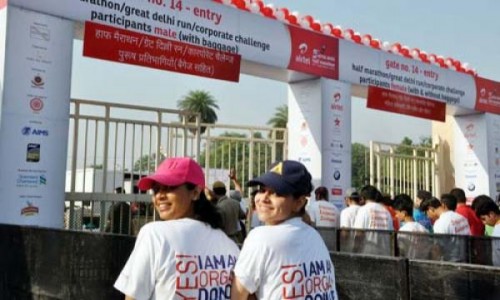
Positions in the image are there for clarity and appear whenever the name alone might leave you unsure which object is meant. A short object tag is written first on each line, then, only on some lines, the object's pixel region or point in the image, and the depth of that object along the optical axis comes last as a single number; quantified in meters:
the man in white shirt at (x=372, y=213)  5.61
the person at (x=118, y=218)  6.98
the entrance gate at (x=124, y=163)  7.03
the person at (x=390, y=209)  6.22
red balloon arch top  7.83
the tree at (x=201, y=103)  44.62
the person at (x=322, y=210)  6.28
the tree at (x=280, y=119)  45.25
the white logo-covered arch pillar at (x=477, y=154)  11.20
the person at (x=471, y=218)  5.48
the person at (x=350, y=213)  6.12
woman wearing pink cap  1.62
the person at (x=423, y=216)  5.89
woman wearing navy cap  1.54
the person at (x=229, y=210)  5.36
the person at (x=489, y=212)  4.75
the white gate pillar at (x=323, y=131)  8.34
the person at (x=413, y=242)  4.41
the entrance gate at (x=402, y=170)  11.63
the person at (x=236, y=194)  6.23
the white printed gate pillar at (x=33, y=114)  5.39
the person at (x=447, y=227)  4.30
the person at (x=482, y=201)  4.84
